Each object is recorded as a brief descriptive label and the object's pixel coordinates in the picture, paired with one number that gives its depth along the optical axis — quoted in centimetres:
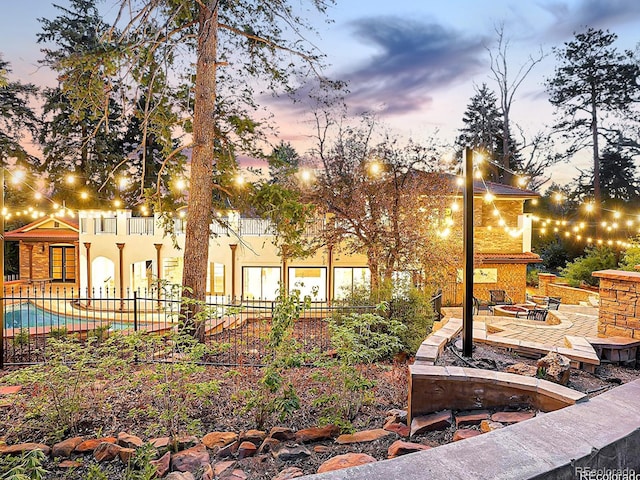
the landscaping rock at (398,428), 334
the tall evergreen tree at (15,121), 1832
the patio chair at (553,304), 1294
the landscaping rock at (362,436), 329
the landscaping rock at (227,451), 331
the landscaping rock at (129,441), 347
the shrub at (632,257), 1373
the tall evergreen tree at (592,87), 2039
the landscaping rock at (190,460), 301
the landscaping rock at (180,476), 269
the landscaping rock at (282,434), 351
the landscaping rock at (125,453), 322
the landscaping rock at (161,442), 338
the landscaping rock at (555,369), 392
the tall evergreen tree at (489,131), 2658
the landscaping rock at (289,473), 277
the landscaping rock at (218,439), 349
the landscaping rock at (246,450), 325
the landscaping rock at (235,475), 279
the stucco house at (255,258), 1582
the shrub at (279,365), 372
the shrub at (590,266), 1800
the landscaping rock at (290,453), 309
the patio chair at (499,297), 1595
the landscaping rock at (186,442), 349
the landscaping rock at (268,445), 328
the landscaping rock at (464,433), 300
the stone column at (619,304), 521
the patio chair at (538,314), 1117
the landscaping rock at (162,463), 295
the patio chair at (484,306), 1548
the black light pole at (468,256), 466
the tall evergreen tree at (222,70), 830
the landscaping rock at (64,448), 348
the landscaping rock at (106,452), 330
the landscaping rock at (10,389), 527
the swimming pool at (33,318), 1248
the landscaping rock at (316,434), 348
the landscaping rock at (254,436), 348
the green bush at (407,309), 779
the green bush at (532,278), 2095
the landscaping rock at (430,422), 325
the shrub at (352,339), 406
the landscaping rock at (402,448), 286
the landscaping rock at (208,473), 280
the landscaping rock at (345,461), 269
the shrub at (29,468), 220
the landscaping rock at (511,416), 320
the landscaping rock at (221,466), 292
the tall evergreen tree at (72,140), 1944
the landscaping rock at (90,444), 349
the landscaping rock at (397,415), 367
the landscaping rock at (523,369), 405
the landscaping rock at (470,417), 329
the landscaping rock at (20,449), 348
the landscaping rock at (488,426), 305
